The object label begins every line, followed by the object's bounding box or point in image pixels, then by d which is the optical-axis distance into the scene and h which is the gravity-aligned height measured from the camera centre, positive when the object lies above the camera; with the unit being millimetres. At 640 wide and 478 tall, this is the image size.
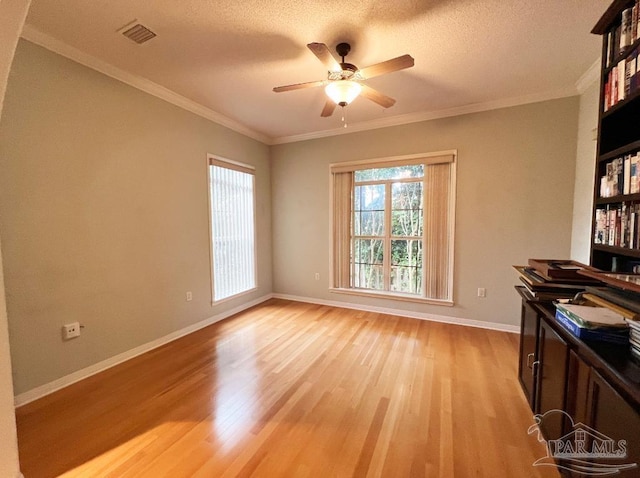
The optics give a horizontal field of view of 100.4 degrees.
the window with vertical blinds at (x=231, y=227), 3588 -102
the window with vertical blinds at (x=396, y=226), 3516 -91
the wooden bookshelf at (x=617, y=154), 1371 +368
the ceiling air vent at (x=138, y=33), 1918 +1386
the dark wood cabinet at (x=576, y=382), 891 -718
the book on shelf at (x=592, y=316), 1156 -447
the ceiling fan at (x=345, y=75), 1768 +1056
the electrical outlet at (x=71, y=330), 2172 -905
